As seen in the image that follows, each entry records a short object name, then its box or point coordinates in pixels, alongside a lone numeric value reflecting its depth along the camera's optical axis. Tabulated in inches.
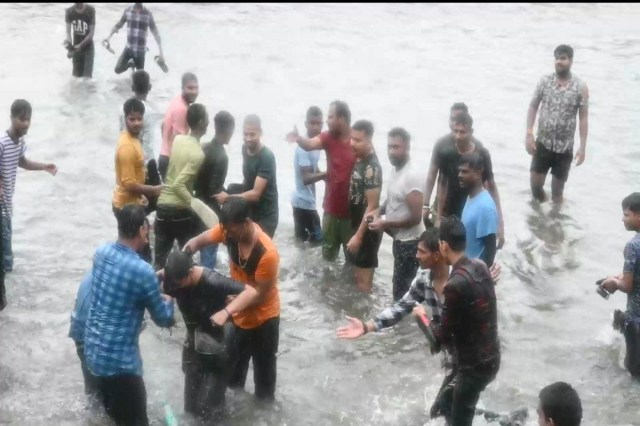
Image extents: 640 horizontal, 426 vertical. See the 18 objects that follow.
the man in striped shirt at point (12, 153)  522.6
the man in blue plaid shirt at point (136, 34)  1036.2
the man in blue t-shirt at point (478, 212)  451.6
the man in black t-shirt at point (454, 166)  508.6
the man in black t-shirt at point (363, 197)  519.2
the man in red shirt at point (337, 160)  546.7
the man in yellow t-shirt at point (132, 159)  513.1
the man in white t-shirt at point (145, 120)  643.9
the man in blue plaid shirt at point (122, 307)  362.9
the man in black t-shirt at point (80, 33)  1062.5
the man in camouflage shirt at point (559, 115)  675.3
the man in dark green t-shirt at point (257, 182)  528.7
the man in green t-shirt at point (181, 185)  510.2
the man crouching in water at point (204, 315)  382.5
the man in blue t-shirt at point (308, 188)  598.0
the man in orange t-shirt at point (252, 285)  395.1
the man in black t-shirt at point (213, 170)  515.6
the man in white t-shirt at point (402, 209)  503.2
